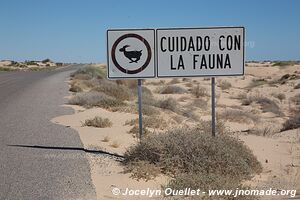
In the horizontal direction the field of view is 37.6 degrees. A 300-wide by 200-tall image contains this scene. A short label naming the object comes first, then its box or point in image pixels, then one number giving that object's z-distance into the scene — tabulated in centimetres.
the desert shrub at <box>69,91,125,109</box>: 1680
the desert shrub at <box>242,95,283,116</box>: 2277
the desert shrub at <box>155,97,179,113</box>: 1859
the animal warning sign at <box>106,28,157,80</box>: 813
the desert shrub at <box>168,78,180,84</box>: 4804
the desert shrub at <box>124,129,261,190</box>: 686
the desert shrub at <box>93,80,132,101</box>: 2109
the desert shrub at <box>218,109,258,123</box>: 1784
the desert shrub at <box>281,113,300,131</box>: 1385
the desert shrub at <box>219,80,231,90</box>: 4053
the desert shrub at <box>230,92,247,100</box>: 3056
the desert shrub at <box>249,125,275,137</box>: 1257
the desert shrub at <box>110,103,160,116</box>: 1488
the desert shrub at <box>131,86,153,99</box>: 2173
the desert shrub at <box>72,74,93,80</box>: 4033
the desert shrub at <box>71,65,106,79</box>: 4659
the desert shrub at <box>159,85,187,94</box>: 3292
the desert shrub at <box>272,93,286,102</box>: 3121
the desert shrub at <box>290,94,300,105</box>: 2840
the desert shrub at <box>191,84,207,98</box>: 3100
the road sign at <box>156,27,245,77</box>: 802
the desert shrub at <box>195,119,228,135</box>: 950
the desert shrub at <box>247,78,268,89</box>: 4541
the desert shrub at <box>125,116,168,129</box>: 1246
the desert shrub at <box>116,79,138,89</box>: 3094
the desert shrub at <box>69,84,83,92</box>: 2590
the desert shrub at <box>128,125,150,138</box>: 1090
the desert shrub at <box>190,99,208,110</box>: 2335
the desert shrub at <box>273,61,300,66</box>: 8876
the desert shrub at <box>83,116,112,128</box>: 1217
